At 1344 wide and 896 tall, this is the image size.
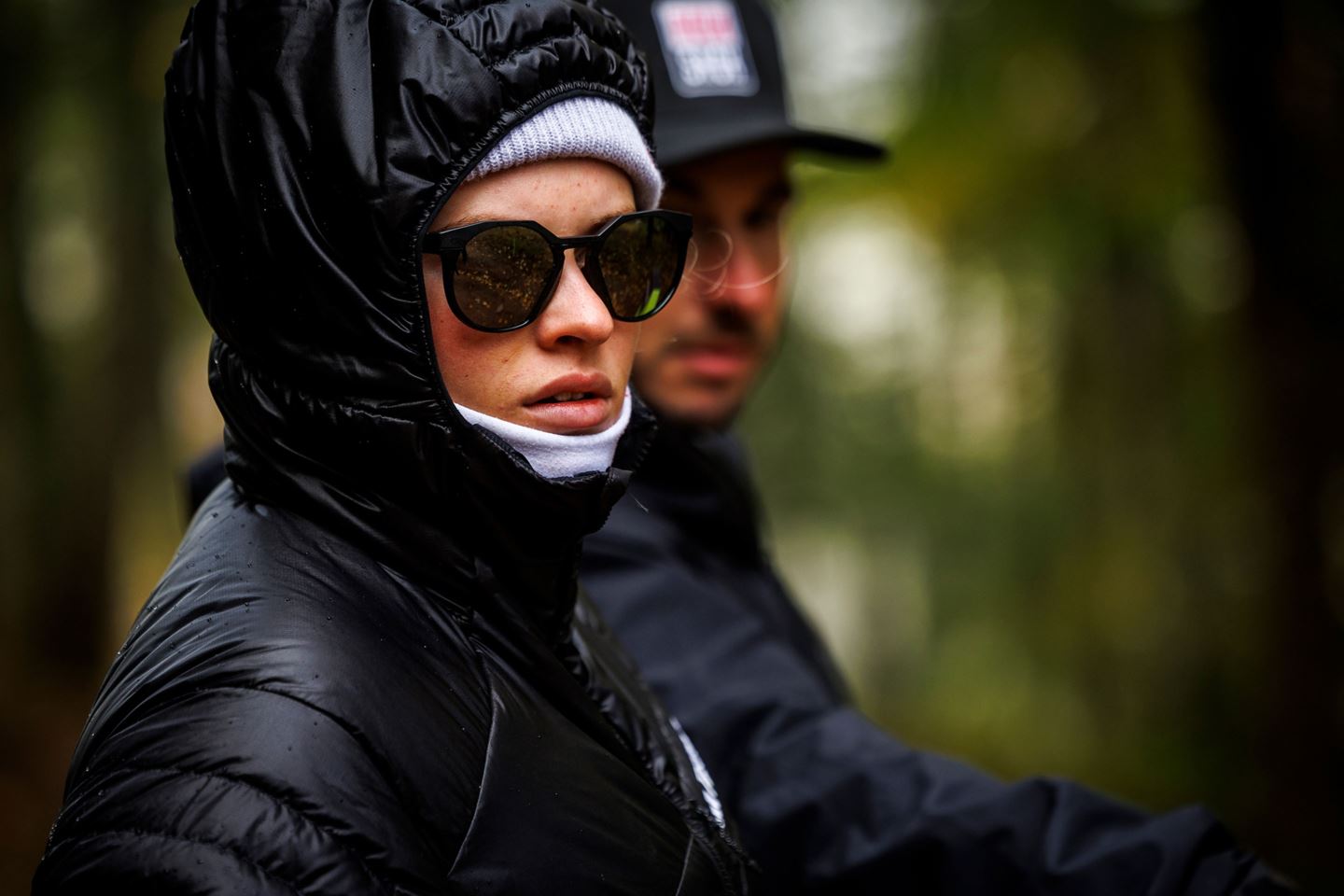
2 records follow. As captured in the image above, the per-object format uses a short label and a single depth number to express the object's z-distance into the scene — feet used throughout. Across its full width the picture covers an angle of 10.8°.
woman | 9.79
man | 10.72
